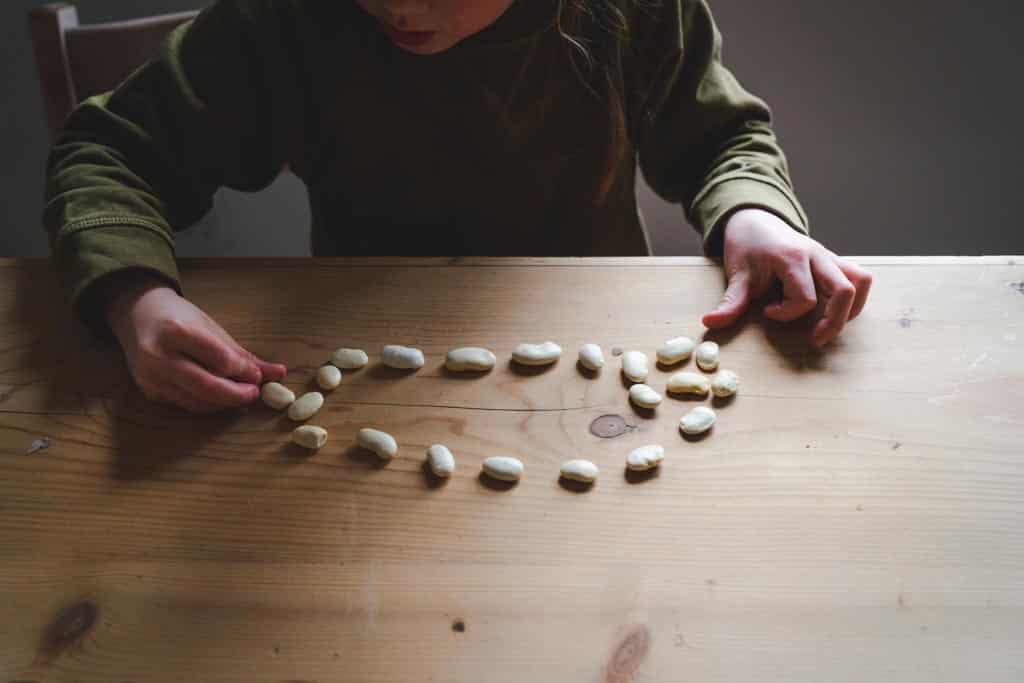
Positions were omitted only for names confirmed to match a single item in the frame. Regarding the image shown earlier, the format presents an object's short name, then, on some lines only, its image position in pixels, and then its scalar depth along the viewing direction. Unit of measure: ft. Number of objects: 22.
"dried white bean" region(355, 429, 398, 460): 1.75
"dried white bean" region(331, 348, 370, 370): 1.98
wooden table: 1.40
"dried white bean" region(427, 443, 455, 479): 1.71
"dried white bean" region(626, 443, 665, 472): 1.69
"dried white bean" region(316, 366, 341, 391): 1.94
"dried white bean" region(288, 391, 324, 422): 1.86
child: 2.16
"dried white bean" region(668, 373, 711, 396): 1.88
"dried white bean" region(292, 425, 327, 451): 1.78
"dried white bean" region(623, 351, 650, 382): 1.91
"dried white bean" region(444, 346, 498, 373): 1.95
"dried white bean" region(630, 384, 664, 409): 1.86
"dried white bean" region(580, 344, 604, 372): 1.95
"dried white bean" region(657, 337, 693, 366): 1.97
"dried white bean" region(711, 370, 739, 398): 1.87
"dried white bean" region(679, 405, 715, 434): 1.78
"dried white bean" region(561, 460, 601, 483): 1.68
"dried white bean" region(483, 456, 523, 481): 1.69
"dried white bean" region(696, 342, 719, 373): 1.95
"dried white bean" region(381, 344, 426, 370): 1.98
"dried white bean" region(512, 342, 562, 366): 1.96
